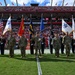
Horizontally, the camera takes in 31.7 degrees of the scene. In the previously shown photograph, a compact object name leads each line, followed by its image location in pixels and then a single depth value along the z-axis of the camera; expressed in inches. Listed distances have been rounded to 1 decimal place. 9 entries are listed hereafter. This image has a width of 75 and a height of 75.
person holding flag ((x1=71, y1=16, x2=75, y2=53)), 466.2
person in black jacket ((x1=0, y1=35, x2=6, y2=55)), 458.8
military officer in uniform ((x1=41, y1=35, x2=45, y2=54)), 461.1
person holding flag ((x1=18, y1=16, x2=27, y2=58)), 370.5
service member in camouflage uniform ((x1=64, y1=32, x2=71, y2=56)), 383.6
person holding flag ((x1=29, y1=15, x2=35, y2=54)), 454.6
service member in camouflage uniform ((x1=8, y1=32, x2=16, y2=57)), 370.2
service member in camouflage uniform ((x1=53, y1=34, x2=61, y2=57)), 387.7
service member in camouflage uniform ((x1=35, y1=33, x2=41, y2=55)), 382.7
